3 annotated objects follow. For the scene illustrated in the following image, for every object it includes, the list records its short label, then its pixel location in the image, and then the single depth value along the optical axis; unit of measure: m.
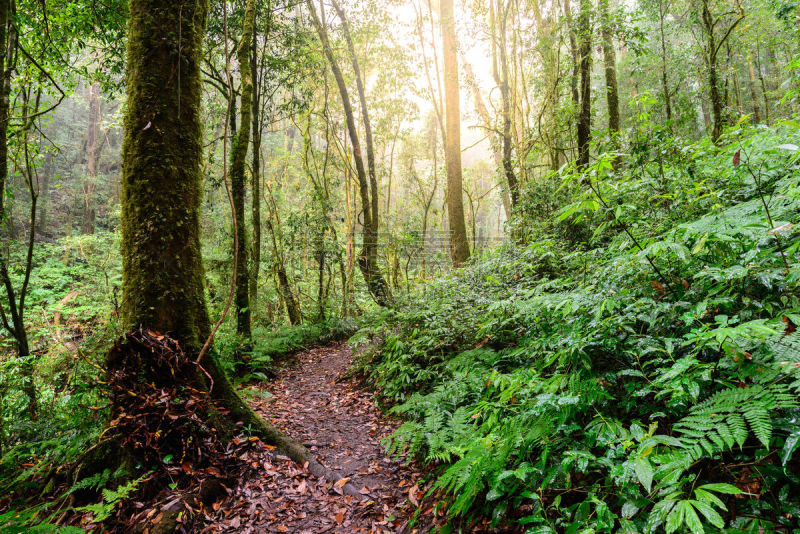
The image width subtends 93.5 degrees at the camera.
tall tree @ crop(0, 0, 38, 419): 3.51
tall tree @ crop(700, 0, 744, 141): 8.89
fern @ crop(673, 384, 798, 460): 1.50
